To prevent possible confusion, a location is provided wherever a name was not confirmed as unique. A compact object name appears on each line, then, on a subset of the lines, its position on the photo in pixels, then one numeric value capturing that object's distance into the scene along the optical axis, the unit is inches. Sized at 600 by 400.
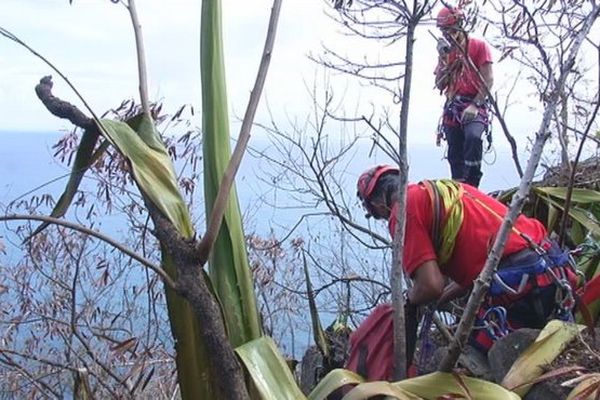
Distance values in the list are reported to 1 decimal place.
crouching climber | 110.6
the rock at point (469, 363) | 103.5
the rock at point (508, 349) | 94.3
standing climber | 175.6
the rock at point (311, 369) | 121.8
